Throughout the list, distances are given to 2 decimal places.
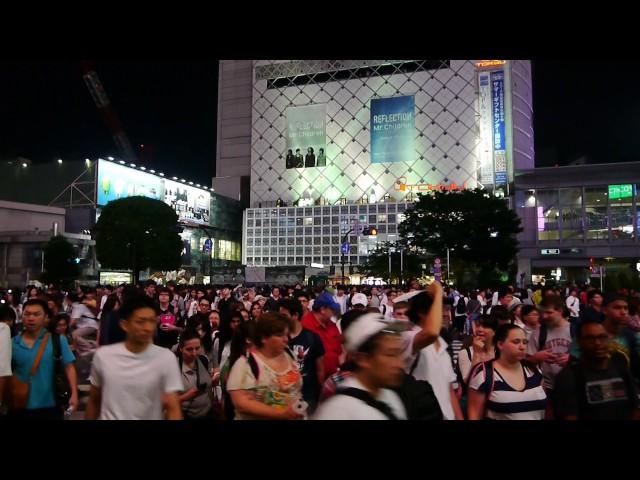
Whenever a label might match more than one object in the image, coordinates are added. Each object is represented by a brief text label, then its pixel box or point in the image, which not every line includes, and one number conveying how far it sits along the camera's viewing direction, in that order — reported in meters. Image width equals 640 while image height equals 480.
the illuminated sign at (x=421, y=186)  75.94
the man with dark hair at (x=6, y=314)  5.65
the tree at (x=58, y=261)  43.00
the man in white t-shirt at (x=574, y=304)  13.09
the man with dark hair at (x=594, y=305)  6.60
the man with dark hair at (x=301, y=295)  9.76
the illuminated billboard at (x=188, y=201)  70.23
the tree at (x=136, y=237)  43.97
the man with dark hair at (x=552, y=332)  5.61
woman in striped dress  3.60
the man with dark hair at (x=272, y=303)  8.26
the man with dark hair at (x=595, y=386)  3.44
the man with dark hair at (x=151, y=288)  14.86
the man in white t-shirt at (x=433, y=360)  3.89
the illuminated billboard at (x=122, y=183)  58.65
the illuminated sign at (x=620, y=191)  53.94
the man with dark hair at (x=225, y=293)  15.63
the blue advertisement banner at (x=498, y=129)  69.75
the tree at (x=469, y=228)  40.69
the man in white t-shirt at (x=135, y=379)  3.23
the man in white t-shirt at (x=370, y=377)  2.44
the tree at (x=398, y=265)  49.22
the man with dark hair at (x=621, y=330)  4.76
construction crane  91.62
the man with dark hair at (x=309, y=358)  5.11
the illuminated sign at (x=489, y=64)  69.81
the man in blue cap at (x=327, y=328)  5.83
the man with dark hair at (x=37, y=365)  4.23
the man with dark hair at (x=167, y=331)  7.95
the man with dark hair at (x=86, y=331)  8.53
